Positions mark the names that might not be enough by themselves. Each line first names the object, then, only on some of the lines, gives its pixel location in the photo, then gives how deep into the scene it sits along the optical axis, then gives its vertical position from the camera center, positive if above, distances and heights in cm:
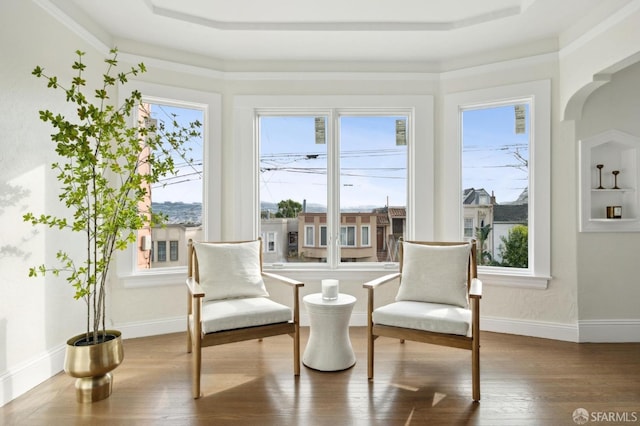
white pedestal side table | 265 -83
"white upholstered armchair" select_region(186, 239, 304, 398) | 236 -59
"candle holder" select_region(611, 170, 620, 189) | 326 +34
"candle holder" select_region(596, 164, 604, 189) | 326 +35
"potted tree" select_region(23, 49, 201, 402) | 209 +1
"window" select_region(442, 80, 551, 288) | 331 +42
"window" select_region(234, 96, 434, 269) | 373 +40
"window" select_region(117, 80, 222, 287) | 345 +29
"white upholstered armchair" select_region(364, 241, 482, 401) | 230 -60
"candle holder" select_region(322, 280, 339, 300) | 279 -54
